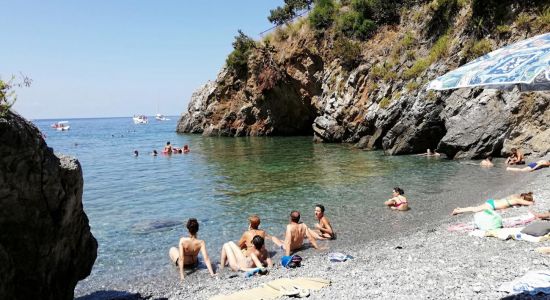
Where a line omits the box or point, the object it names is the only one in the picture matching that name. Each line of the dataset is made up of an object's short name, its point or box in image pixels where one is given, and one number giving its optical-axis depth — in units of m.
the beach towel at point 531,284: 5.79
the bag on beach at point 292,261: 9.20
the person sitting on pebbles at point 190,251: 9.78
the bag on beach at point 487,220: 9.72
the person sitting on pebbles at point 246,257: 9.55
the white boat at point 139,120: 136.75
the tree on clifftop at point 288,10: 54.81
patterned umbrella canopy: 4.46
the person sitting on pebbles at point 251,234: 10.49
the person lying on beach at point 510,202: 12.01
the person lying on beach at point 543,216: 9.81
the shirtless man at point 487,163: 20.36
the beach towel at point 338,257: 9.12
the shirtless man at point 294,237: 10.65
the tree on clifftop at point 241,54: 50.16
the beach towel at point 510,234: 8.26
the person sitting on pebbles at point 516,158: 19.66
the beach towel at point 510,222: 9.90
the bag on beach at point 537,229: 8.41
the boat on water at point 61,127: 105.96
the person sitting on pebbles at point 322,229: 11.57
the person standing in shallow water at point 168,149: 35.19
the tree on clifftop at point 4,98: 5.71
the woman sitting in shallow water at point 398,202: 13.85
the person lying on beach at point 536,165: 17.91
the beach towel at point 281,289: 6.98
